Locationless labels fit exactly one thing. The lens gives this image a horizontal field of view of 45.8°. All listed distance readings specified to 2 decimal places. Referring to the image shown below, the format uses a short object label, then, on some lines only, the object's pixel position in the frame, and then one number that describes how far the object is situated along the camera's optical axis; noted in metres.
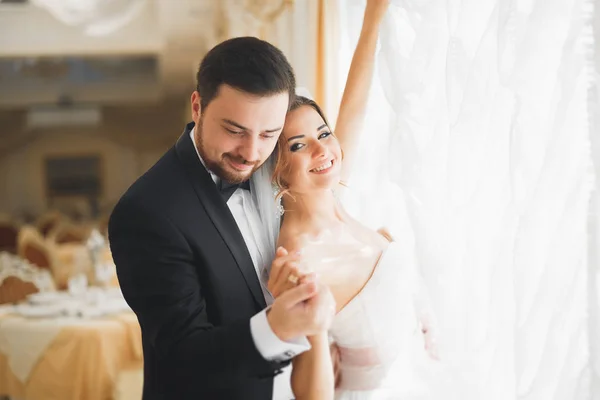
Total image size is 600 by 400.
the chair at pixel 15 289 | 5.21
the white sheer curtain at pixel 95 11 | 5.56
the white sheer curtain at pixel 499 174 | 1.41
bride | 1.64
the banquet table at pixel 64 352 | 4.49
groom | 1.42
